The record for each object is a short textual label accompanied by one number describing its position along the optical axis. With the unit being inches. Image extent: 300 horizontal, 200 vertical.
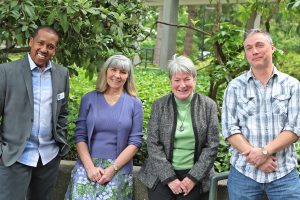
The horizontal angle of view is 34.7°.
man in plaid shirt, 138.4
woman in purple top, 163.5
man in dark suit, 148.6
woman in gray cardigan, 154.6
